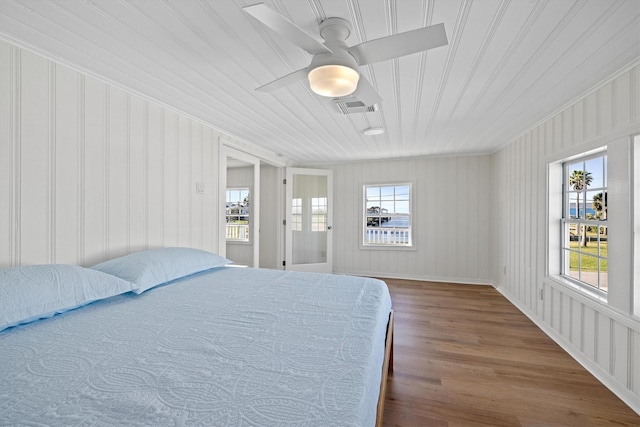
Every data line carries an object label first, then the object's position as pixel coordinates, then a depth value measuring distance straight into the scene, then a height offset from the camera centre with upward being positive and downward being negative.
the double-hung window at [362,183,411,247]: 5.22 -0.06
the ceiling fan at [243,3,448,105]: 1.15 +0.79
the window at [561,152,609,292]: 2.25 -0.07
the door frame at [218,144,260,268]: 3.37 +0.22
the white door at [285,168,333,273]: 5.14 -0.15
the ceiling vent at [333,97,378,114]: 2.32 +0.99
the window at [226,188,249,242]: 4.35 -0.06
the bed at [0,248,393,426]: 0.72 -0.54
